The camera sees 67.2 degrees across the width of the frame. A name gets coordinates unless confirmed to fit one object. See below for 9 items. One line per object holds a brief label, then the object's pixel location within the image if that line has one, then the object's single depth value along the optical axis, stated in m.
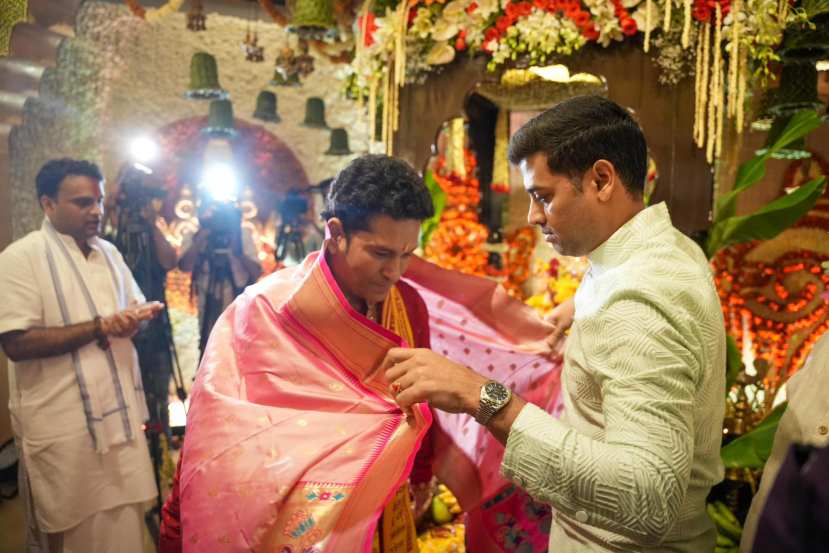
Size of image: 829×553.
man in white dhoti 2.21
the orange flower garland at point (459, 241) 4.98
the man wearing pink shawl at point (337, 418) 1.47
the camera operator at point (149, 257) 2.86
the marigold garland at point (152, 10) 4.00
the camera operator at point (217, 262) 4.07
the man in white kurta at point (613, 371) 1.11
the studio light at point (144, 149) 4.68
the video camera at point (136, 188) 2.87
